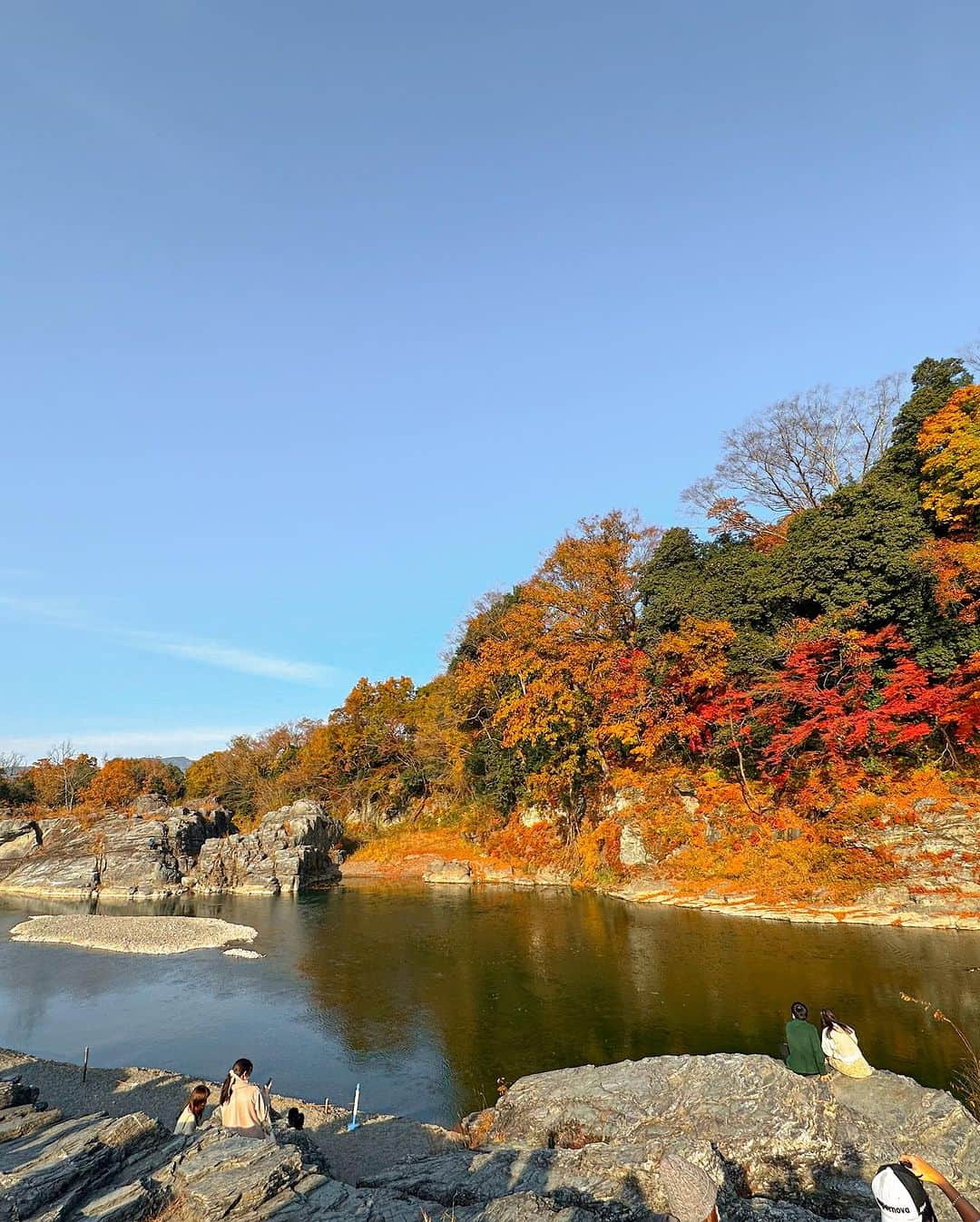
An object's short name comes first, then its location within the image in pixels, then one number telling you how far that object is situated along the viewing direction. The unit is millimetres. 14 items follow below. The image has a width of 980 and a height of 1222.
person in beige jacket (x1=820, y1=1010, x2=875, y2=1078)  10445
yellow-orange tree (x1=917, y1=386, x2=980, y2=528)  26938
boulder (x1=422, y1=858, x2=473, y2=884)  42656
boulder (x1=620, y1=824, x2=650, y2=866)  33219
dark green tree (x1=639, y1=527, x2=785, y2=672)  32125
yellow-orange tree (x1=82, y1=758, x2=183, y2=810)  70125
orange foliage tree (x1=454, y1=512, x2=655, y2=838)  36594
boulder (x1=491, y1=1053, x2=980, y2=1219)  8617
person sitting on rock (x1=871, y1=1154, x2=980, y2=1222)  4438
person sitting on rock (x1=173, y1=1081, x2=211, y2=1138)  10641
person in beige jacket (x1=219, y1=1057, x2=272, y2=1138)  9922
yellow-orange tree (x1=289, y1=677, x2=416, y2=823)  60094
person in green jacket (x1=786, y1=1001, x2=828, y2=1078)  10703
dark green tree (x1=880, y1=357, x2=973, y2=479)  30219
